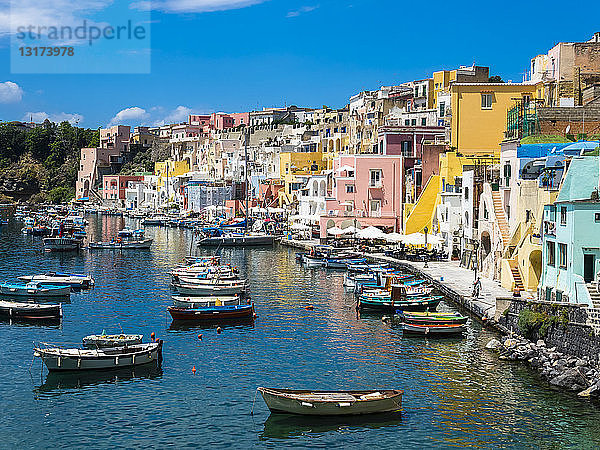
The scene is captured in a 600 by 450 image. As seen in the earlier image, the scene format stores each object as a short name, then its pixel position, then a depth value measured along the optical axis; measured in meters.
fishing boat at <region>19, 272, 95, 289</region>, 43.84
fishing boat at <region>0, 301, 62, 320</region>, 34.62
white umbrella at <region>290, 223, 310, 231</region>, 70.12
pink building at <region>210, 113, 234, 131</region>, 147.62
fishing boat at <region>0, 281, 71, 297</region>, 39.75
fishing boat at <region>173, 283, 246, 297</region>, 40.47
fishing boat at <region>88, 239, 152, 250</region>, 67.56
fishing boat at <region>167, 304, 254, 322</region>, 34.09
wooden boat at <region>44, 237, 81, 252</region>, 65.50
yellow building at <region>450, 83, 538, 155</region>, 52.88
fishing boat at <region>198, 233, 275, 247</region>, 70.00
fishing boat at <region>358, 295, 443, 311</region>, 35.28
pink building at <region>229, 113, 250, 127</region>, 146.12
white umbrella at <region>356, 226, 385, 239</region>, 56.69
